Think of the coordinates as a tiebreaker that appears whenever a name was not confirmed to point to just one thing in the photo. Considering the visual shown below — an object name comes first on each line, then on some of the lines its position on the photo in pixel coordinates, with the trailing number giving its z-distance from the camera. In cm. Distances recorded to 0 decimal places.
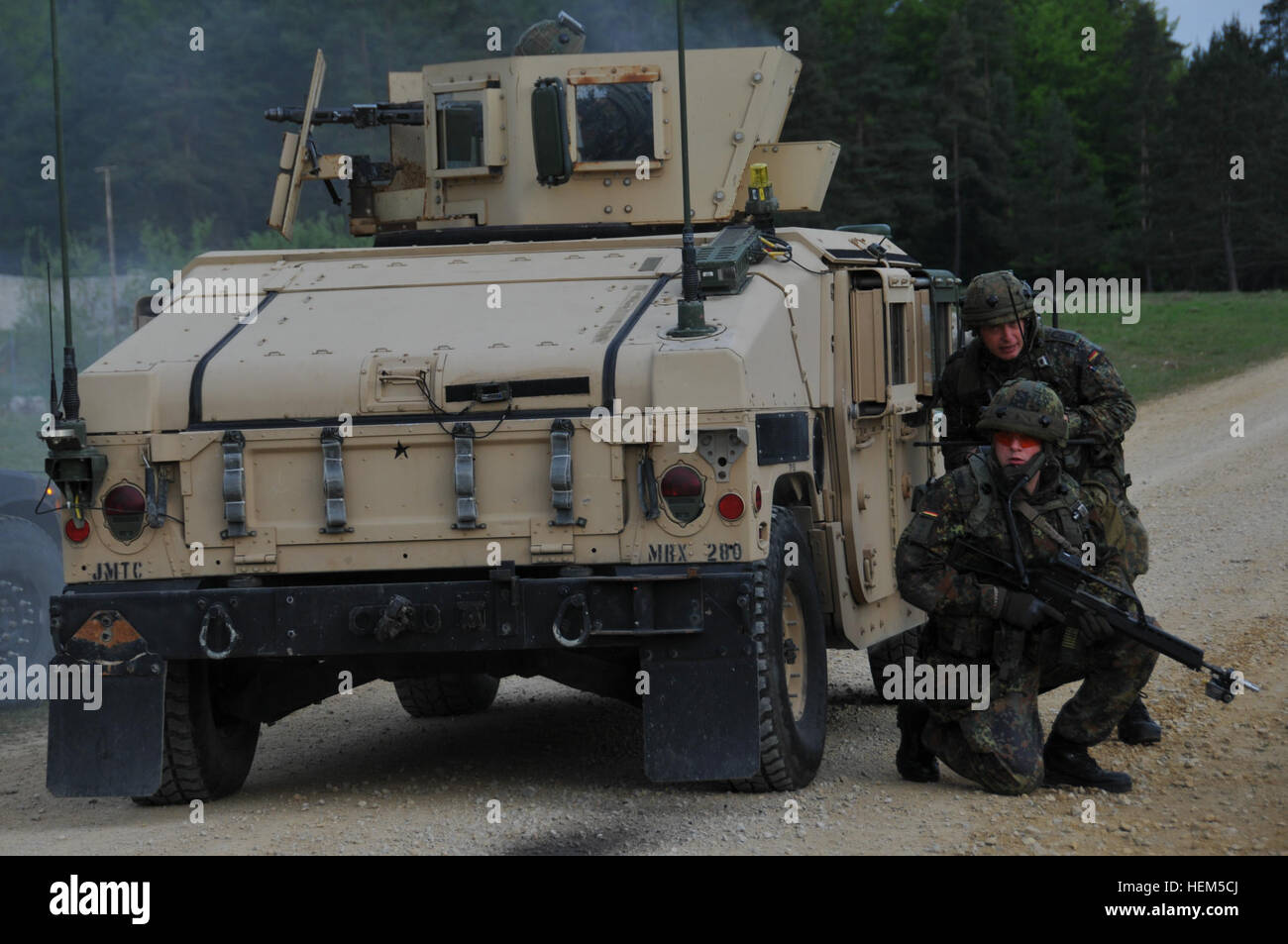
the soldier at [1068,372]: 1537
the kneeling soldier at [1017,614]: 1362
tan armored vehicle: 1299
